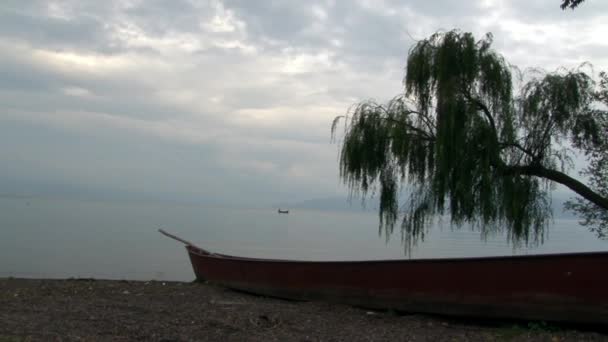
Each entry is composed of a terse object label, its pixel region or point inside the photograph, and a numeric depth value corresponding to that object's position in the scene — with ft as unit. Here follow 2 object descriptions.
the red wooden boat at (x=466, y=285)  25.55
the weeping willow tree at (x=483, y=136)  35.73
